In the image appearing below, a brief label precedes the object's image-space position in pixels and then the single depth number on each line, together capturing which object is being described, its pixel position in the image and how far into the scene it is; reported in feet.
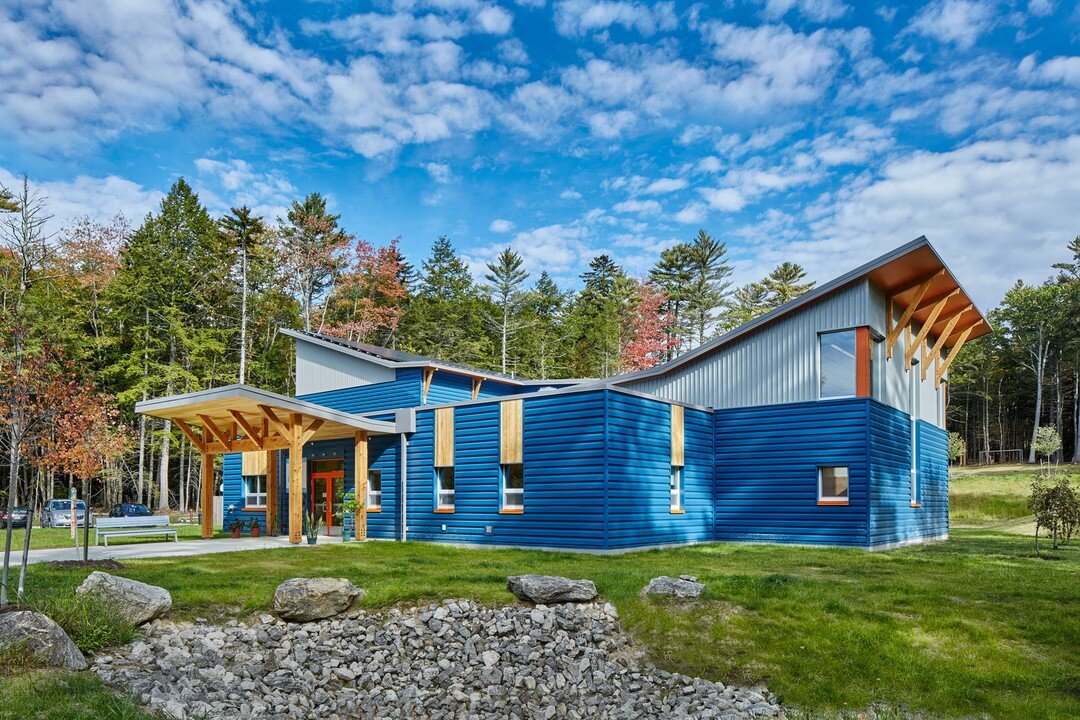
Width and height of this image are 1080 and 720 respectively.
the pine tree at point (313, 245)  125.08
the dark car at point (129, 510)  94.68
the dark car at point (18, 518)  91.61
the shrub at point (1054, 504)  48.37
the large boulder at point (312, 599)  30.50
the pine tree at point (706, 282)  146.30
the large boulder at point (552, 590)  31.94
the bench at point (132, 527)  54.29
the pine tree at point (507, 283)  140.49
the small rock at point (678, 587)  31.37
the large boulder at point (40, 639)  22.31
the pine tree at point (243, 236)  113.91
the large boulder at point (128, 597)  27.32
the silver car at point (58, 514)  91.00
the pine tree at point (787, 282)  152.87
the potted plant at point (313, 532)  55.83
